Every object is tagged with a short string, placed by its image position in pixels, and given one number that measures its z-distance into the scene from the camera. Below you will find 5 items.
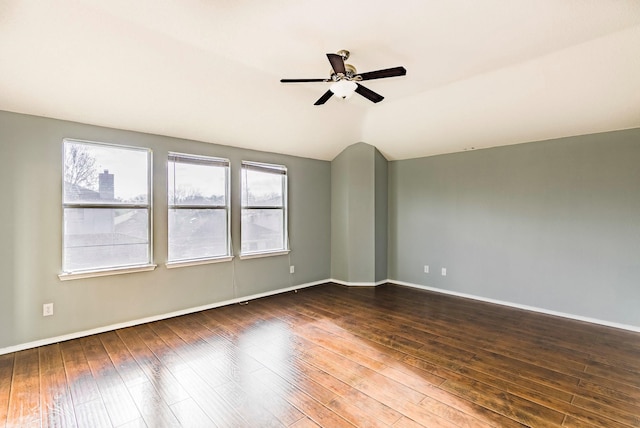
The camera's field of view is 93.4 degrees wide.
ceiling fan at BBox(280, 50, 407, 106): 2.36
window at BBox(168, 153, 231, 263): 3.93
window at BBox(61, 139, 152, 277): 3.22
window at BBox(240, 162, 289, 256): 4.63
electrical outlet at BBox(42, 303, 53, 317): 3.04
